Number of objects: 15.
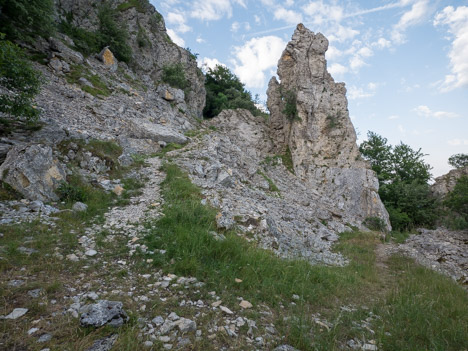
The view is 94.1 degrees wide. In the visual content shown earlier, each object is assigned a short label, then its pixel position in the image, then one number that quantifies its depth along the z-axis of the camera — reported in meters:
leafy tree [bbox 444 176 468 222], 23.66
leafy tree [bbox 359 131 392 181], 34.90
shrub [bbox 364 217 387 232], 21.25
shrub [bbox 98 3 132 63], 25.28
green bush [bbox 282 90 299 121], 29.17
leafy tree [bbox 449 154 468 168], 34.83
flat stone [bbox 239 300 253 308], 4.24
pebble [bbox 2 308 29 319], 3.10
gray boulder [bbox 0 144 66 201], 6.86
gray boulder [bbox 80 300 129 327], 3.11
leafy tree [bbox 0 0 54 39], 15.11
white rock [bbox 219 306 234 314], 3.97
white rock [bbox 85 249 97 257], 5.02
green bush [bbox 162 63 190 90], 29.92
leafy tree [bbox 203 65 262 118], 38.38
